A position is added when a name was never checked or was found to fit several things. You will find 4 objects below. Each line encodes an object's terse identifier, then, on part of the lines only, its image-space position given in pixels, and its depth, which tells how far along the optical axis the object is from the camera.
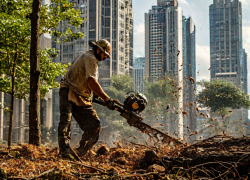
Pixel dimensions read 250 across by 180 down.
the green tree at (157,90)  45.75
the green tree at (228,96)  39.06
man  4.18
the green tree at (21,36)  7.74
